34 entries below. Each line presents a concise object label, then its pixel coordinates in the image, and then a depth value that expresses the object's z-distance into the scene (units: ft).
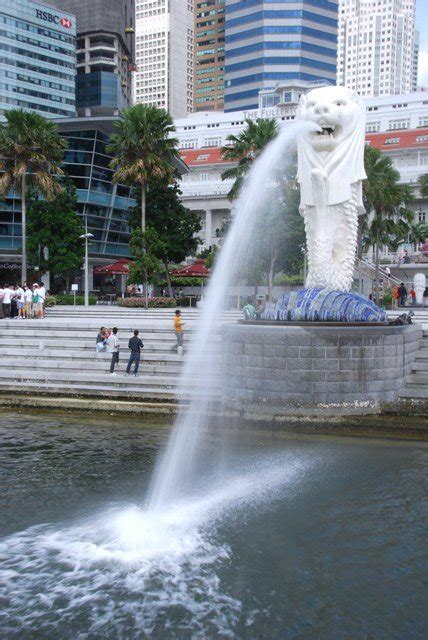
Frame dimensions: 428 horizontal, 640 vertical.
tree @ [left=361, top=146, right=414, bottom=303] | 130.41
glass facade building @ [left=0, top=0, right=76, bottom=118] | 333.42
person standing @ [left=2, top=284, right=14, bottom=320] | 93.30
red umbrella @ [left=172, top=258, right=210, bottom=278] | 162.30
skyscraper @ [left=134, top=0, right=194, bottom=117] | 652.89
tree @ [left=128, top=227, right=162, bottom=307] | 127.24
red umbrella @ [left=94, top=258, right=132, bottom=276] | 171.73
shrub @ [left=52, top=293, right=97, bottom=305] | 142.72
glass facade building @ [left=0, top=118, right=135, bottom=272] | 207.00
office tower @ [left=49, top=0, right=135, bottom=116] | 406.41
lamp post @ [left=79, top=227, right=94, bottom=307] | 124.98
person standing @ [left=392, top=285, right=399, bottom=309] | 122.93
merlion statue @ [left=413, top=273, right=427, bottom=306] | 130.57
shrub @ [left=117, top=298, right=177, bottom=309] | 127.24
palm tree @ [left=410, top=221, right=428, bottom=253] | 216.54
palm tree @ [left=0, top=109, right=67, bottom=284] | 129.18
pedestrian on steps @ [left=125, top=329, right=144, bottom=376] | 58.85
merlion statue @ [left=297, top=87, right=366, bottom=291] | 56.54
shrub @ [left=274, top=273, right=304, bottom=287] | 158.32
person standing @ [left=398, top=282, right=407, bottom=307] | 127.54
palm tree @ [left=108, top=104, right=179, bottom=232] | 133.80
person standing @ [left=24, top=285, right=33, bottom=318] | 94.99
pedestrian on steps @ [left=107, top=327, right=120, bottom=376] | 60.14
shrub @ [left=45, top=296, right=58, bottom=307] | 118.32
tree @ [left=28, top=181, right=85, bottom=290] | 144.25
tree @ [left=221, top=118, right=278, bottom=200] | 128.98
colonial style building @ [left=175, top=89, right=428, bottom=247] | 240.73
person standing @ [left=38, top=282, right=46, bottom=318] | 96.12
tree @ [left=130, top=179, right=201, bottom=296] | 152.15
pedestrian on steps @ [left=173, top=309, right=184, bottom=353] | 62.49
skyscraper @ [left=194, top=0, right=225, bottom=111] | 547.08
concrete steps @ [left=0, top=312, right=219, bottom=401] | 57.16
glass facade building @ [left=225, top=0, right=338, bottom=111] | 400.26
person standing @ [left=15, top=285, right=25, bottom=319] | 95.09
